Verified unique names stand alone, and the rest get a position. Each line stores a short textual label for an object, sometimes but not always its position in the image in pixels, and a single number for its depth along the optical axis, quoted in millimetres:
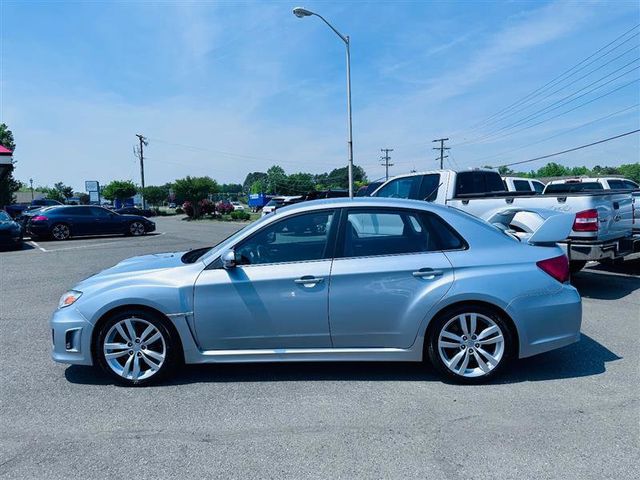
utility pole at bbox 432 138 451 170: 70050
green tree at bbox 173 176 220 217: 42031
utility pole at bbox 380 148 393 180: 81938
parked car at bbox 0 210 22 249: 14734
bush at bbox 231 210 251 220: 39106
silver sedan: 3873
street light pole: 17422
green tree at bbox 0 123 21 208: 44375
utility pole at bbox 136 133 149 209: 56688
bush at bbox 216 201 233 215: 43044
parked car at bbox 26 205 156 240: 18266
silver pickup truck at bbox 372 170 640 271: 6676
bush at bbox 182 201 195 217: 42094
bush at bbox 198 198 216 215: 42219
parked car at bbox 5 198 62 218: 35750
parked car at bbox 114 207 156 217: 42794
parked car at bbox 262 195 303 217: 24486
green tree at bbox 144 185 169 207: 69862
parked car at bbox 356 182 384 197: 11781
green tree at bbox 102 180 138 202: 62700
